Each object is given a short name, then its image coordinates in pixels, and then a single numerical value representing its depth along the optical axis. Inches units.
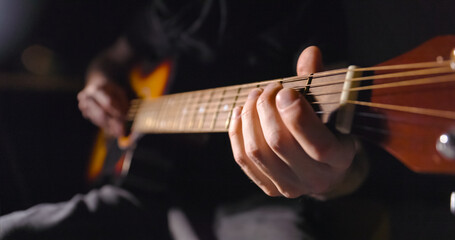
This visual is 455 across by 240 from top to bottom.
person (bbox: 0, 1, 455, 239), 13.6
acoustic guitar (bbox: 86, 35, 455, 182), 9.7
